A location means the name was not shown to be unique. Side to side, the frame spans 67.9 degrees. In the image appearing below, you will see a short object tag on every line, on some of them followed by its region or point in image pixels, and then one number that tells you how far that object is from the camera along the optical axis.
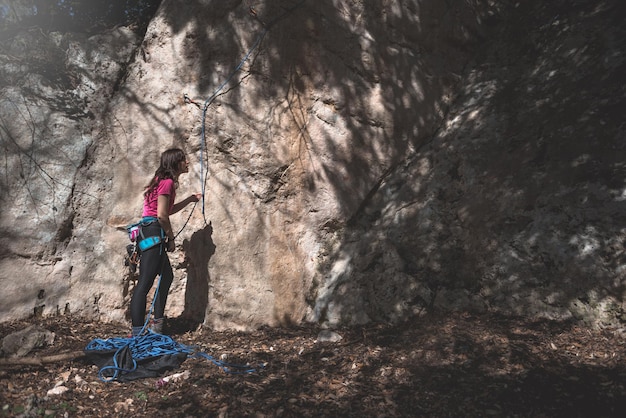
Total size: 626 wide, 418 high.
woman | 4.07
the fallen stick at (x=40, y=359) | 3.48
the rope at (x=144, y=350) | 3.60
